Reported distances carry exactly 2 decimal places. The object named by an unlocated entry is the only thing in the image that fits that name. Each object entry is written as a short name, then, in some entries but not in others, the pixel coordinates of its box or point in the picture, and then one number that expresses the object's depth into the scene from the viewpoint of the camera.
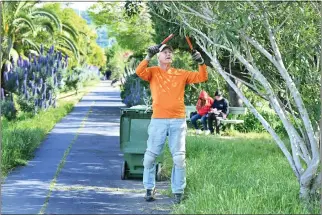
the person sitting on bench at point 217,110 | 16.03
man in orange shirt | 7.39
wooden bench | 16.06
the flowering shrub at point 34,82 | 20.12
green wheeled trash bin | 9.14
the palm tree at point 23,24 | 23.00
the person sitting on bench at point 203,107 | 16.19
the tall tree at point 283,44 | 6.62
